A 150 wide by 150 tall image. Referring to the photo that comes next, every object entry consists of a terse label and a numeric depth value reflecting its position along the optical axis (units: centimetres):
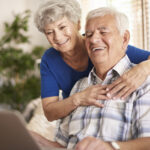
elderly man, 114
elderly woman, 123
